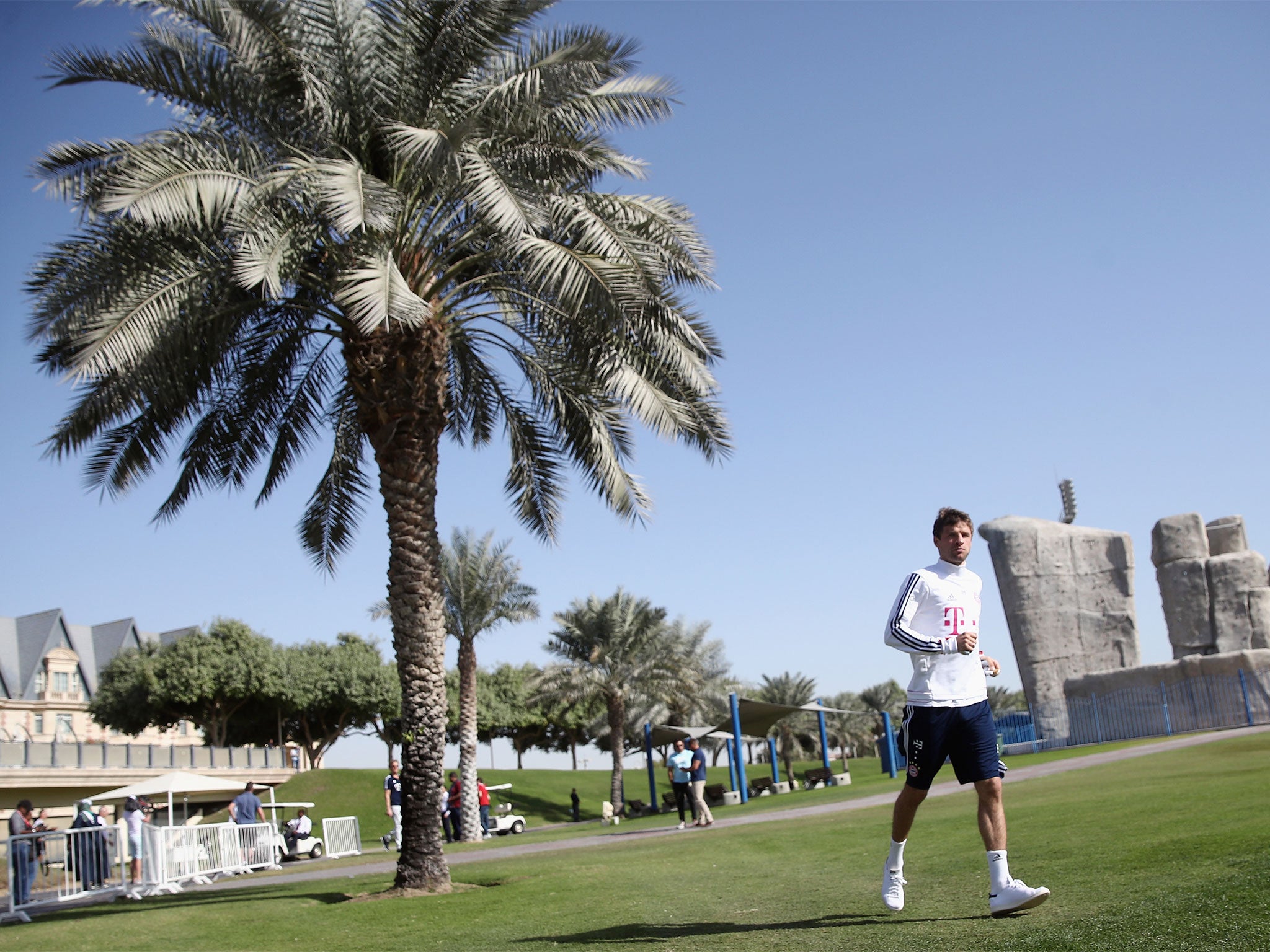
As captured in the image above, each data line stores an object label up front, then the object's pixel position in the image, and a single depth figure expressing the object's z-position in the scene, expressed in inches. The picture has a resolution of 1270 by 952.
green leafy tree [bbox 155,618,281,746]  2100.1
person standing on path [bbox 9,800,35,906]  578.6
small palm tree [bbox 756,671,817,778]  2213.3
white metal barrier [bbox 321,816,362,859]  1068.5
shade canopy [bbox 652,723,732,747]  1248.8
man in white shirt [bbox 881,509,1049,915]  203.9
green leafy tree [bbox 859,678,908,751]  2719.0
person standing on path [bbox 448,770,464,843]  1030.4
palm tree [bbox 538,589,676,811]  1609.3
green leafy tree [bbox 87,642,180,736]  2127.2
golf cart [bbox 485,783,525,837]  1245.7
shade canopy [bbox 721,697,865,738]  1258.9
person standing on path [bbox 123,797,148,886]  666.2
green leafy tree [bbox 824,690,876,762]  2630.4
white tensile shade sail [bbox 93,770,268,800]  927.0
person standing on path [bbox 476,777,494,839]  1198.9
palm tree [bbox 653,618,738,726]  1640.0
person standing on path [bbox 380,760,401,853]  1058.1
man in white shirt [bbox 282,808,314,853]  1075.9
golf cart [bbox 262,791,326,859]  1071.6
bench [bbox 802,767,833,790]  1374.3
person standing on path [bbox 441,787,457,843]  1076.7
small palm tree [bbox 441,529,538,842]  1286.9
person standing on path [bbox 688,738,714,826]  812.0
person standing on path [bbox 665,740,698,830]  856.3
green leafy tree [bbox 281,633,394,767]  2255.2
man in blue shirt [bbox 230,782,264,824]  887.7
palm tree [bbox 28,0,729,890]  426.0
